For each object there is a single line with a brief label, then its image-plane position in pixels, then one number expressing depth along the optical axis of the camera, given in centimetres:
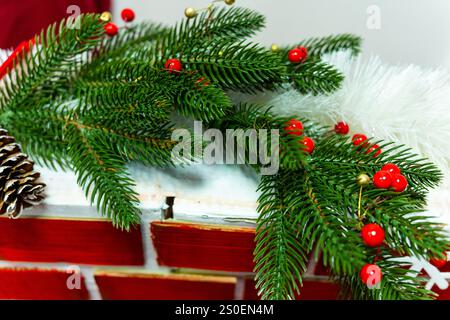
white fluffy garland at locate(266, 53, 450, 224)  52
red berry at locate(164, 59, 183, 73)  46
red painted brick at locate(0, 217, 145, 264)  48
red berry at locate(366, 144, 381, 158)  41
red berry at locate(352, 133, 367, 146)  45
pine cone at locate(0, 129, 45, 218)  43
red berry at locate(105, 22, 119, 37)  59
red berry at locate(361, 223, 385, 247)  34
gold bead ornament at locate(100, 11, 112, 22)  52
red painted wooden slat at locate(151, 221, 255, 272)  47
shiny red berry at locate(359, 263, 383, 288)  33
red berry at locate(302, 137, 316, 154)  42
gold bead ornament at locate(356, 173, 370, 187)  38
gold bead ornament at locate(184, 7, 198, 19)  51
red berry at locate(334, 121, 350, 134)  51
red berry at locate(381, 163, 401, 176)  38
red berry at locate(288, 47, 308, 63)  52
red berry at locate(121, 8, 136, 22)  62
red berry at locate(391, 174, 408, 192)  38
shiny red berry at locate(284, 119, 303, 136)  42
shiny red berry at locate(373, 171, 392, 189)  38
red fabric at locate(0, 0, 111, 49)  70
